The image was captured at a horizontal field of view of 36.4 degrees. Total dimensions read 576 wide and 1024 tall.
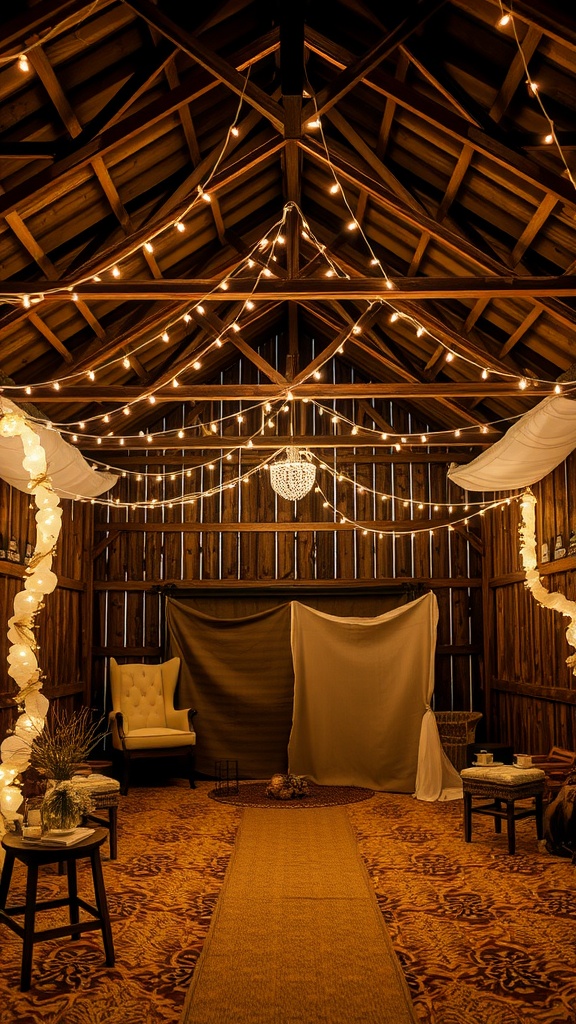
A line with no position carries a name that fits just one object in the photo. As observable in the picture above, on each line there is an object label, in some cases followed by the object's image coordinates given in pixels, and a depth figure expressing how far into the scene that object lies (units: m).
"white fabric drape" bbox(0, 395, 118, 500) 6.32
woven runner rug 3.35
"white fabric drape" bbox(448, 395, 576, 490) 6.25
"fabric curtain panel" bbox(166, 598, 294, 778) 9.33
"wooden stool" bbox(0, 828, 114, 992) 3.73
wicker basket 8.58
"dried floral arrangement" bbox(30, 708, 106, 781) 4.18
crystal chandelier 7.79
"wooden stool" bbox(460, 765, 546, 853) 5.86
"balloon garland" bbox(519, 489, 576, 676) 6.42
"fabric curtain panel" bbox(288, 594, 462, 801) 8.73
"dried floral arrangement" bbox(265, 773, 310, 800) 8.01
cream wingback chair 8.39
